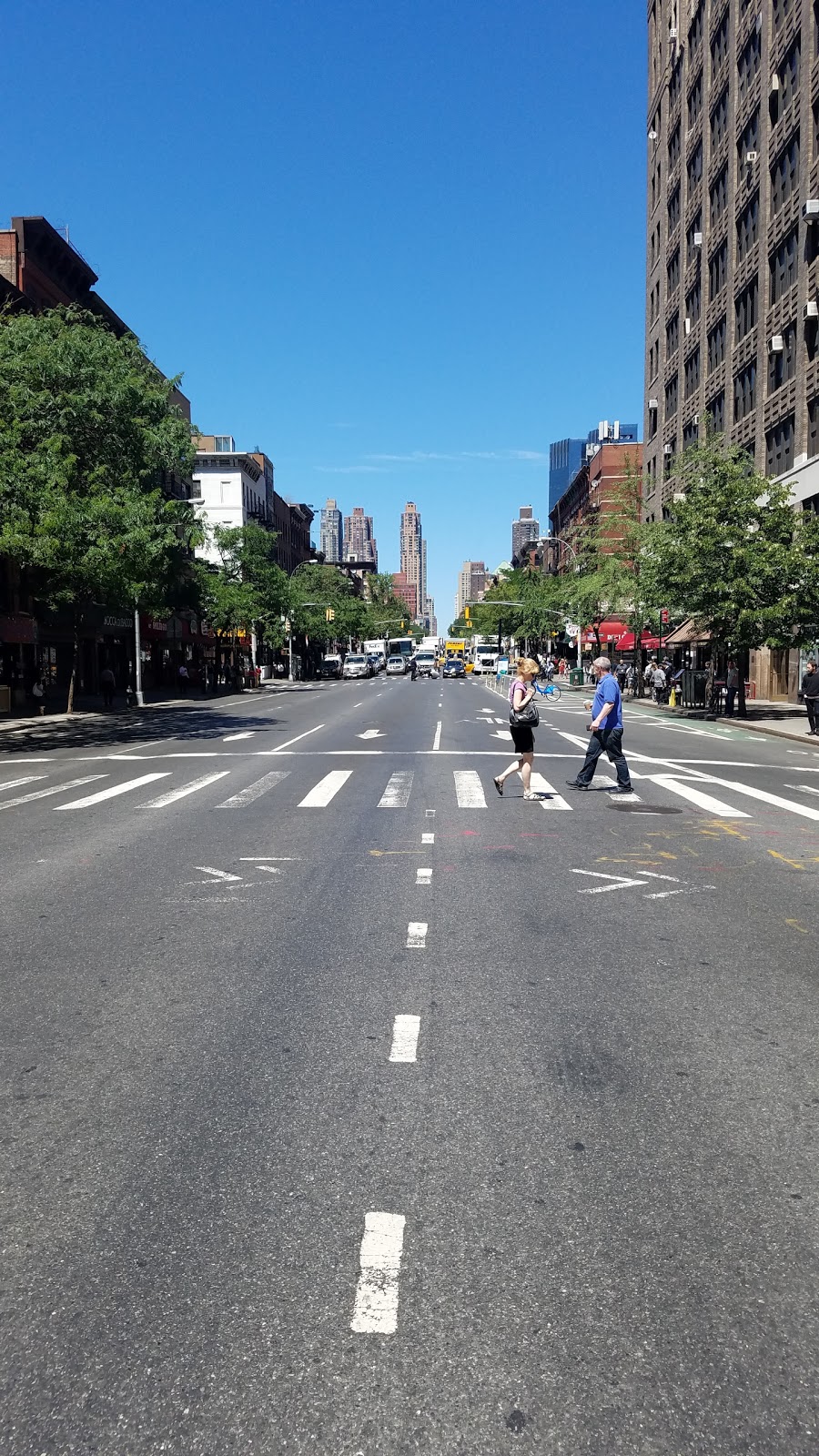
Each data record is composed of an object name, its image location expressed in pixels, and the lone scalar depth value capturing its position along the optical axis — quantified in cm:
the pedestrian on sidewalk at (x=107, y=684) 4112
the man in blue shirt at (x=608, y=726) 1495
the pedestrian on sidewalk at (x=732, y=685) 3462
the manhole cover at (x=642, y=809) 1370
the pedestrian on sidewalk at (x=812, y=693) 2545
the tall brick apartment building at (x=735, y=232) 3772
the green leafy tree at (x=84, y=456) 2659
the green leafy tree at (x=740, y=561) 3253
